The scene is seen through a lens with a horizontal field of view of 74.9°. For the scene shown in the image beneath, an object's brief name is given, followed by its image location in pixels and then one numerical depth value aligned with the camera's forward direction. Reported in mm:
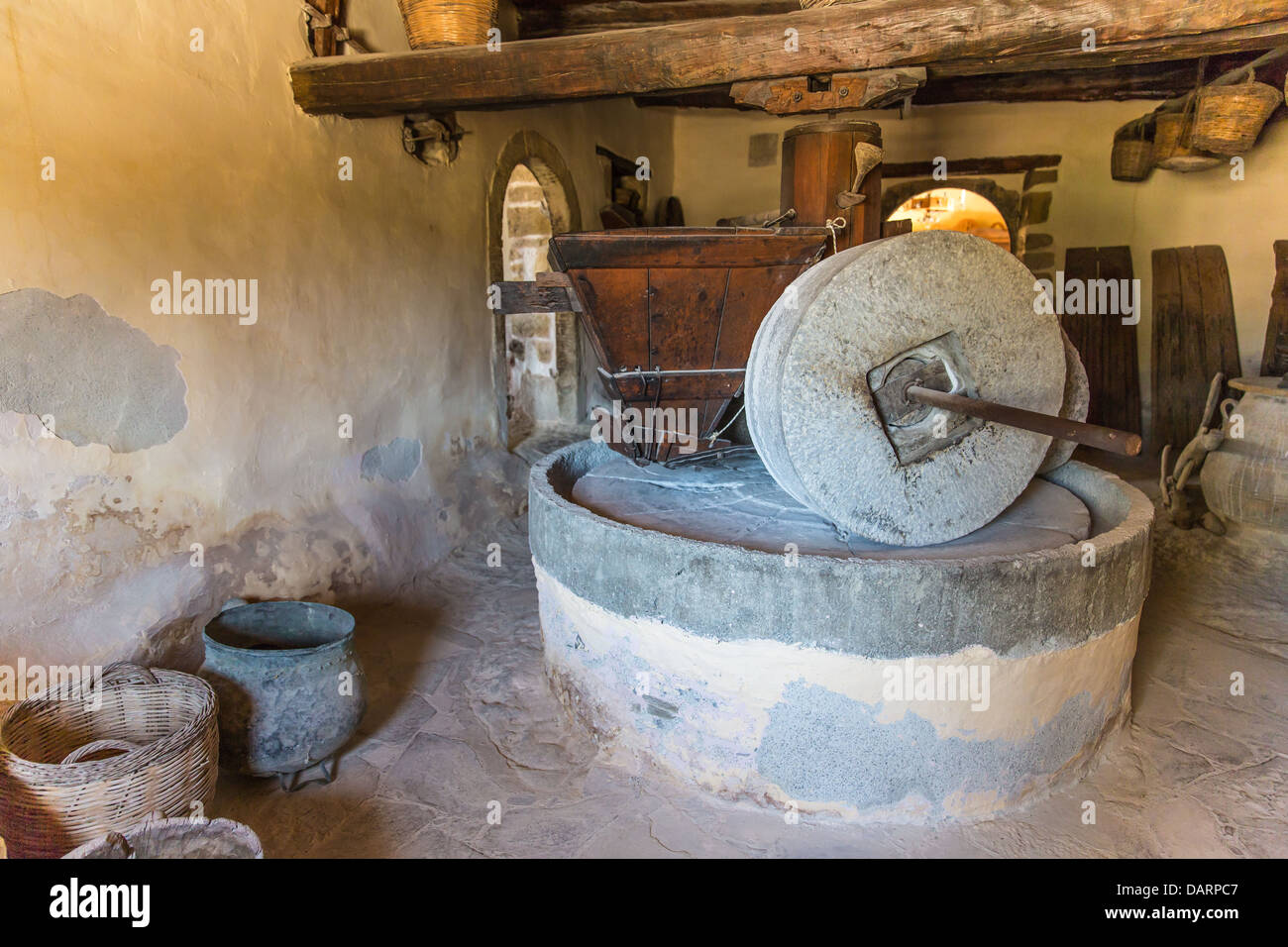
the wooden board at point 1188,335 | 6387
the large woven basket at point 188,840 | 1939
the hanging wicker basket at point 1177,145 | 5785
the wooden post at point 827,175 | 4008
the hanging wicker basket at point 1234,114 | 4957
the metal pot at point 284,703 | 2676
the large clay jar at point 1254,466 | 4520
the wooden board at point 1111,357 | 6926
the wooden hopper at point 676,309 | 3125
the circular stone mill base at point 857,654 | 2383
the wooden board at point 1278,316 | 6008
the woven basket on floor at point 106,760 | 2100
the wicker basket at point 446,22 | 3826
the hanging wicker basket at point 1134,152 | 6656
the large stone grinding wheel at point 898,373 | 2477
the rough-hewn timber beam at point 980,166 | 7562
